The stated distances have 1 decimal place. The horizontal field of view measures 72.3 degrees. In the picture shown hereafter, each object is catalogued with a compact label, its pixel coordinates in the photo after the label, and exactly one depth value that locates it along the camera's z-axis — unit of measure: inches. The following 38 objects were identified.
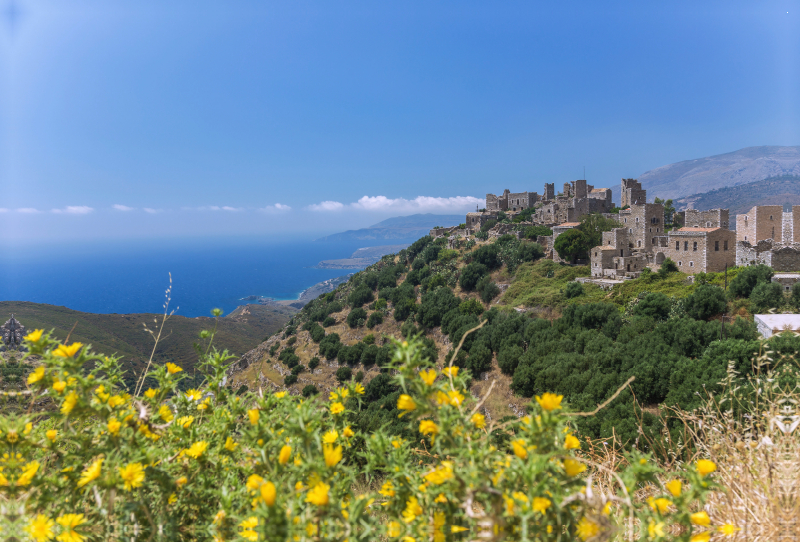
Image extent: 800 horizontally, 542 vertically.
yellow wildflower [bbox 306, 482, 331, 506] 246.0
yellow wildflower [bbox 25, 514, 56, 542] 261.0
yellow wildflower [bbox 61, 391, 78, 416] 324.8
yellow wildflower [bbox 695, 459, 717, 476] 261.2
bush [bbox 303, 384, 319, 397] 4037.7
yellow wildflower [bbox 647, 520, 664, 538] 248.1
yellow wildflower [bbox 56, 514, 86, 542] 277.3
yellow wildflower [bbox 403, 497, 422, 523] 302.2
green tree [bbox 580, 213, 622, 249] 4463.1
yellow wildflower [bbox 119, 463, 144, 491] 304.0
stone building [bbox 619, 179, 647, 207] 5200.0
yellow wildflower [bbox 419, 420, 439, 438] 300.8
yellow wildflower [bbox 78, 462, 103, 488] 290.9
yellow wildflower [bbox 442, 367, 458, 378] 366.3
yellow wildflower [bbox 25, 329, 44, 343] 338.8
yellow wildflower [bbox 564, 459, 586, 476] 268.3
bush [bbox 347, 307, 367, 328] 5018.3
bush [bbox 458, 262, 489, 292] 4730.3
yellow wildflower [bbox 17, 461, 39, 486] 292.5
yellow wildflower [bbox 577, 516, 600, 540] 257.5
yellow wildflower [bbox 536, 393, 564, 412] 277.7
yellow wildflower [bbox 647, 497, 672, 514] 269.8
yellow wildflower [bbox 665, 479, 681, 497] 266.1
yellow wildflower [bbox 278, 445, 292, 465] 280.6
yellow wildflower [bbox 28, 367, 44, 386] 327.2
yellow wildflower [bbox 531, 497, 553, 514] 241.5
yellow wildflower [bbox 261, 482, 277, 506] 230.4
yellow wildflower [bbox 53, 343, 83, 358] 323.8
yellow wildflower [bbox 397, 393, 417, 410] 288.2
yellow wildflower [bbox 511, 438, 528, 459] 270.4
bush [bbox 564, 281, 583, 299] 3782.4
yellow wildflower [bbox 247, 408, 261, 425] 322.2
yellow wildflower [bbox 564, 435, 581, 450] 296.1
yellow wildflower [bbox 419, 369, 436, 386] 307.2
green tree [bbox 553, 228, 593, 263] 4422.3
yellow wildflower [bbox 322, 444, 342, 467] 275.1
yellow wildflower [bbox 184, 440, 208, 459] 354.0
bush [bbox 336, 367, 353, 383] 4150.0
